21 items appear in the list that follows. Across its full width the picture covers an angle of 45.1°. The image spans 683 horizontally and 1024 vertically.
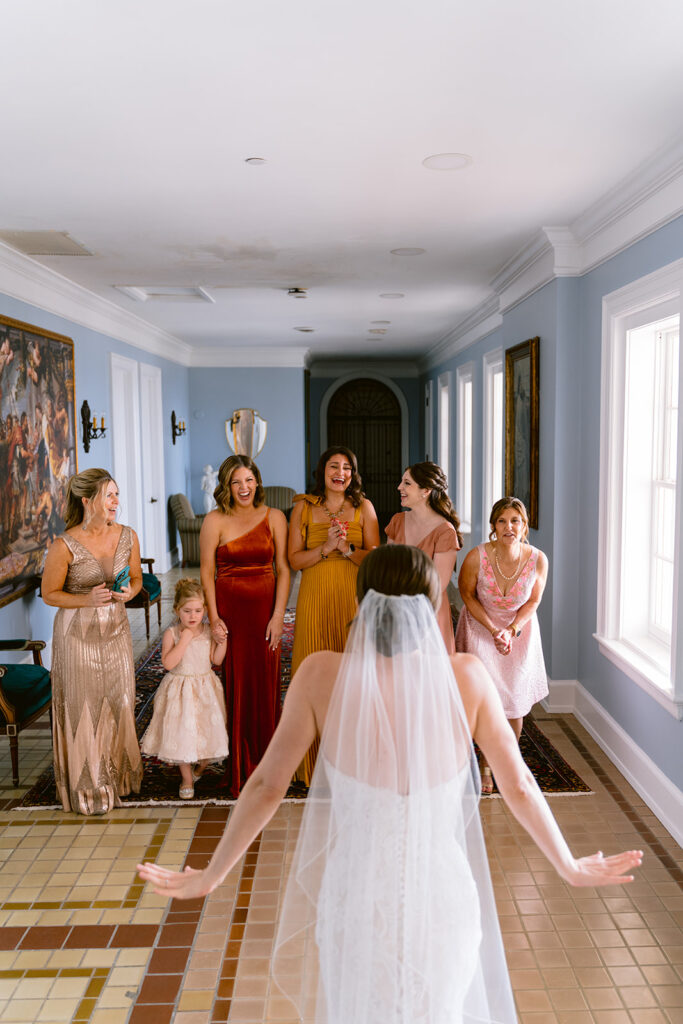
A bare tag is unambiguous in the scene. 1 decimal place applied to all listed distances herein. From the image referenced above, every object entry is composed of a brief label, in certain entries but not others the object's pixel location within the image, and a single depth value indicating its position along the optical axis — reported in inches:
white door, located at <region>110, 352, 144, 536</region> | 338.3
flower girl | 155.4
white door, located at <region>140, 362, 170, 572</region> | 393.7
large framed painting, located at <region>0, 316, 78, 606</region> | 209.5
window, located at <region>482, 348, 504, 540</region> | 315.9
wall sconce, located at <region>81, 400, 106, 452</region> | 282.5
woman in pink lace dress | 156.9
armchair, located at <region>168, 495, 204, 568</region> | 426.9
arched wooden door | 595.5
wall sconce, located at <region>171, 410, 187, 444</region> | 450.9
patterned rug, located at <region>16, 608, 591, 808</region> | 161.0
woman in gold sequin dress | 150.8
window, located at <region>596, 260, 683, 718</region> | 163.0
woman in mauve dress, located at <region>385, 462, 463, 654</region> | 155.0
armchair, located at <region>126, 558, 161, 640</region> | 258.6
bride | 69.1
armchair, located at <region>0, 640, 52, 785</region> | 160.1
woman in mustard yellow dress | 156.8
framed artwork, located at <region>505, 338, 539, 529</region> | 211.8
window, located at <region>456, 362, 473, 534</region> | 400.5
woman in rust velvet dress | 157.0
